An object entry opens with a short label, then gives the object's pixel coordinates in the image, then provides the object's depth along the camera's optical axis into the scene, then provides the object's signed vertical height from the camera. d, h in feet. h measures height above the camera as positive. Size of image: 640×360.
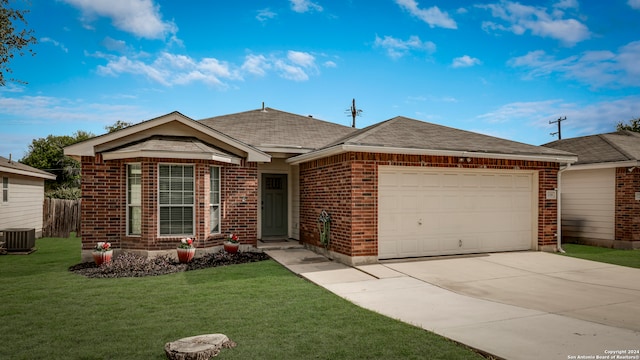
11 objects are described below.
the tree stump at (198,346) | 12.78 -5.62
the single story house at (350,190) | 30.12 -0.67
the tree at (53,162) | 119.14 +5.73
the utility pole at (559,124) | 113.37 +17.50
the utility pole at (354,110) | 114.83 +21.20
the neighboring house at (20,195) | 48.70 -2.11
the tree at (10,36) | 25.75 +9.78
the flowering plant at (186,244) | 30.71 -4.94
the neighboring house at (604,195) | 40.32 -1.16
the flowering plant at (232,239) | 33.88 -4.98
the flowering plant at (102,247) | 29.71 -5.07
